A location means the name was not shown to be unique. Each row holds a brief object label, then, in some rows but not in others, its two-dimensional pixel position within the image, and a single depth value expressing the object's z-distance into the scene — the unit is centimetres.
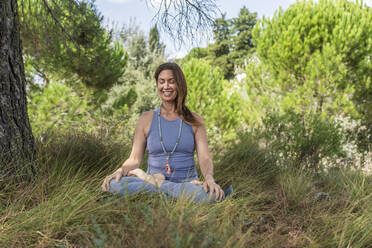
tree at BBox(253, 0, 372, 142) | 728
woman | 250
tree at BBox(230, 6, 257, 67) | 2333
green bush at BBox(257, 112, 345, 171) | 484
